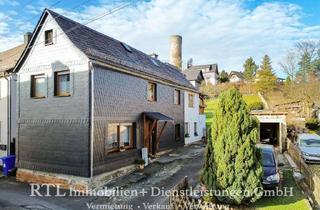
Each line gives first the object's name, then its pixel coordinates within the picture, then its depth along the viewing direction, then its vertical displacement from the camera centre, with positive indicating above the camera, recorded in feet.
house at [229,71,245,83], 244.98 +32.63
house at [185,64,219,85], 257.55 +39.36
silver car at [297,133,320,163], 54.60 -8.50
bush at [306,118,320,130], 101.91 -5.75
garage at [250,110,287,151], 71.56 -3.01
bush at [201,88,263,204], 28.66 -4.92
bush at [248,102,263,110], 126.52 +1.76
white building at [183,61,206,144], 85.35 -2.15
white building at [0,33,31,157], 55.77 +0.28
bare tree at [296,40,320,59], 141.08 +33.68
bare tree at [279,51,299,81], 143.95 +25.18
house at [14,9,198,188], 41.81 +1.04
